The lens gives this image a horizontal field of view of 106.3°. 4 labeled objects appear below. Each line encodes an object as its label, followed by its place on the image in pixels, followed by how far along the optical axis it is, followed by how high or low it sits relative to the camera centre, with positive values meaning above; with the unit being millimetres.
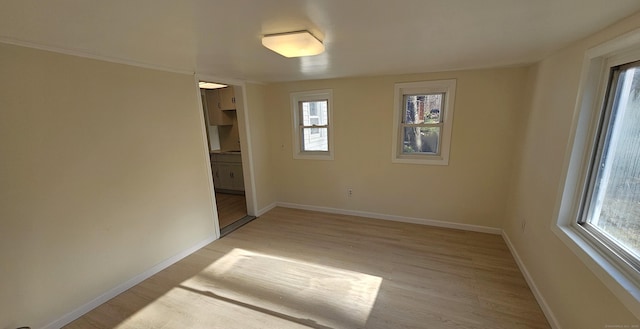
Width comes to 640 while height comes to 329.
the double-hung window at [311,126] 3795 -5
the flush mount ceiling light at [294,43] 1470 +527
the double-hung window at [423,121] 3115 +25
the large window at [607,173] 1281 -332
